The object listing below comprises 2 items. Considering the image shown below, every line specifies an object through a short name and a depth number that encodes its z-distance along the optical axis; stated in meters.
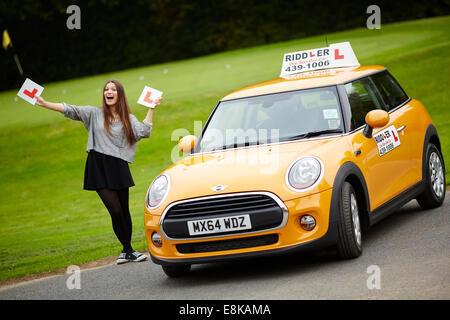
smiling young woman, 12.63
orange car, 10.00
